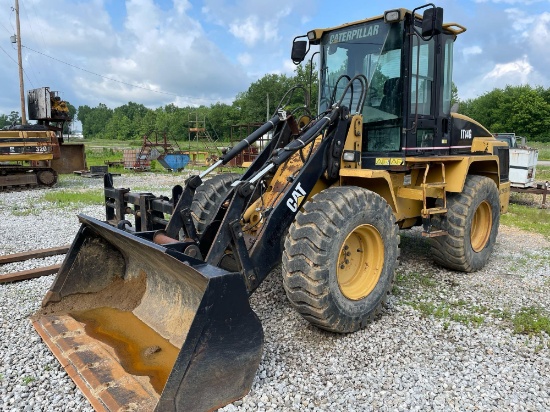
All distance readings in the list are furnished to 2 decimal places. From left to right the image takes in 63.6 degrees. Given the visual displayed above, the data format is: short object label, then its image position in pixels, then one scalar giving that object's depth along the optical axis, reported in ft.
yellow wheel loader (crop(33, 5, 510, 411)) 9.30
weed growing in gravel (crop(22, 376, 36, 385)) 10.12
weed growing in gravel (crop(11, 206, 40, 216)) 31.53
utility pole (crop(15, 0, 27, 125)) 74.03
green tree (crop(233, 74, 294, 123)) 197.06
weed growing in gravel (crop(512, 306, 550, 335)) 13.08
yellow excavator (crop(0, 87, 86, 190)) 44.29
